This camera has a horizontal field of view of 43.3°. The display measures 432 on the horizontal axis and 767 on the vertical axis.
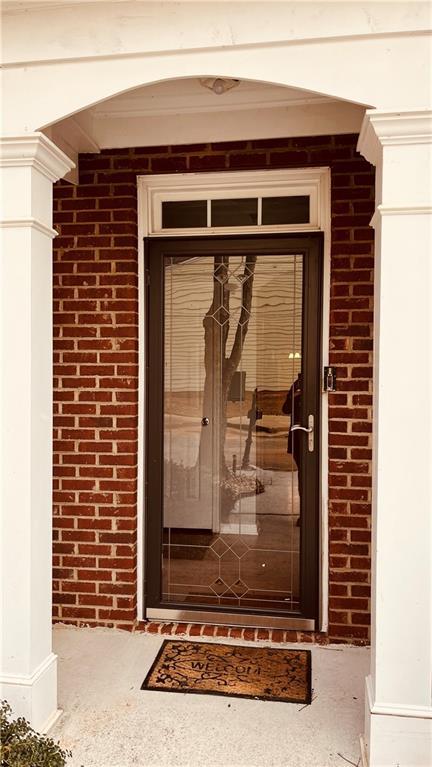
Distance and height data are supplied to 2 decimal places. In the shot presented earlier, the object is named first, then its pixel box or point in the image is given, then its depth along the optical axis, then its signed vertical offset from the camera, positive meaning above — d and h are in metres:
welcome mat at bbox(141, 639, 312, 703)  2.51 -1.48
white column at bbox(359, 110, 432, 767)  1.91 -0.33
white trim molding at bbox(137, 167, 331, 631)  2.99 +0.88
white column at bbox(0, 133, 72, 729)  2.10 -0.21
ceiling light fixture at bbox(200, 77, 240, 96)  2.57 +1.36
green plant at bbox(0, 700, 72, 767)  1.53 -1.10
